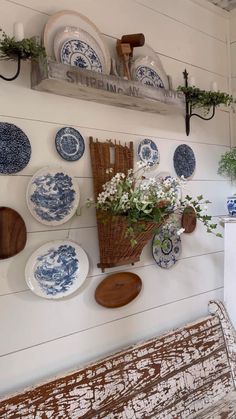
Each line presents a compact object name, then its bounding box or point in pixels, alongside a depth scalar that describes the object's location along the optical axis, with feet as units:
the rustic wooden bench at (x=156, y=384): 3.90
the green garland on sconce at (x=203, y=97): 5.54
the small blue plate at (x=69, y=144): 4.38
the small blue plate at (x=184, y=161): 5.81
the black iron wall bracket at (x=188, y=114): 5.91
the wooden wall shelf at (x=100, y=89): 3.91
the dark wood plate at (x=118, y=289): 4.70
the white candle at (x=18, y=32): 3.80
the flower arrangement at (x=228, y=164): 6.26
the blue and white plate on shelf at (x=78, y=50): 4.30
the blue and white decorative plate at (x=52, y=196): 4.11
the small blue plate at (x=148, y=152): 5.25
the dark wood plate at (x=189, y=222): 5.91
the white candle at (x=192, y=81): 5.83
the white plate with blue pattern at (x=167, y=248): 5.46
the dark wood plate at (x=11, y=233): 3.82
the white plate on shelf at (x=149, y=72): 5.11
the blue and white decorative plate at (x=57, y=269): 4.10
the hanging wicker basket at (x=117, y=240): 4.31
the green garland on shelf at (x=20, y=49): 3.68
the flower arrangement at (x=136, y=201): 4.18
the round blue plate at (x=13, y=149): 3.89
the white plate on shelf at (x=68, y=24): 4.22
